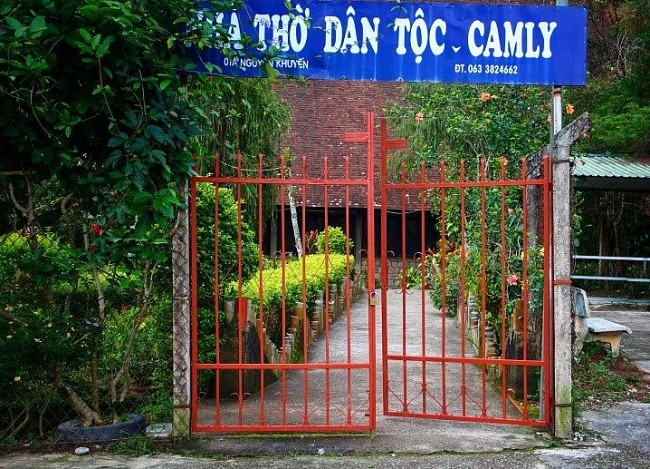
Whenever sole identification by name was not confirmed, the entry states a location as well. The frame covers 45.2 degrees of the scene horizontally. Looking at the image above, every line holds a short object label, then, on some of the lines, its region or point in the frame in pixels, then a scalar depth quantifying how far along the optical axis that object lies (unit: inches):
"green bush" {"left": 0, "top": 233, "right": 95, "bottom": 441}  221.8
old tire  223.8
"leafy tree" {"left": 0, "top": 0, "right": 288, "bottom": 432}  192.2
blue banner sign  231.6
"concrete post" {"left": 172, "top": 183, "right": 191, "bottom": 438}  226.4
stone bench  339.3
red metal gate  229.6
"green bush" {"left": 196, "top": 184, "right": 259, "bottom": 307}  265.9
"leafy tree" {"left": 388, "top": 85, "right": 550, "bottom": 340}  350.6
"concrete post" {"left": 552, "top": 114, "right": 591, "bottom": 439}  227.1
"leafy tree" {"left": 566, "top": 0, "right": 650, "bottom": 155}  596.7
